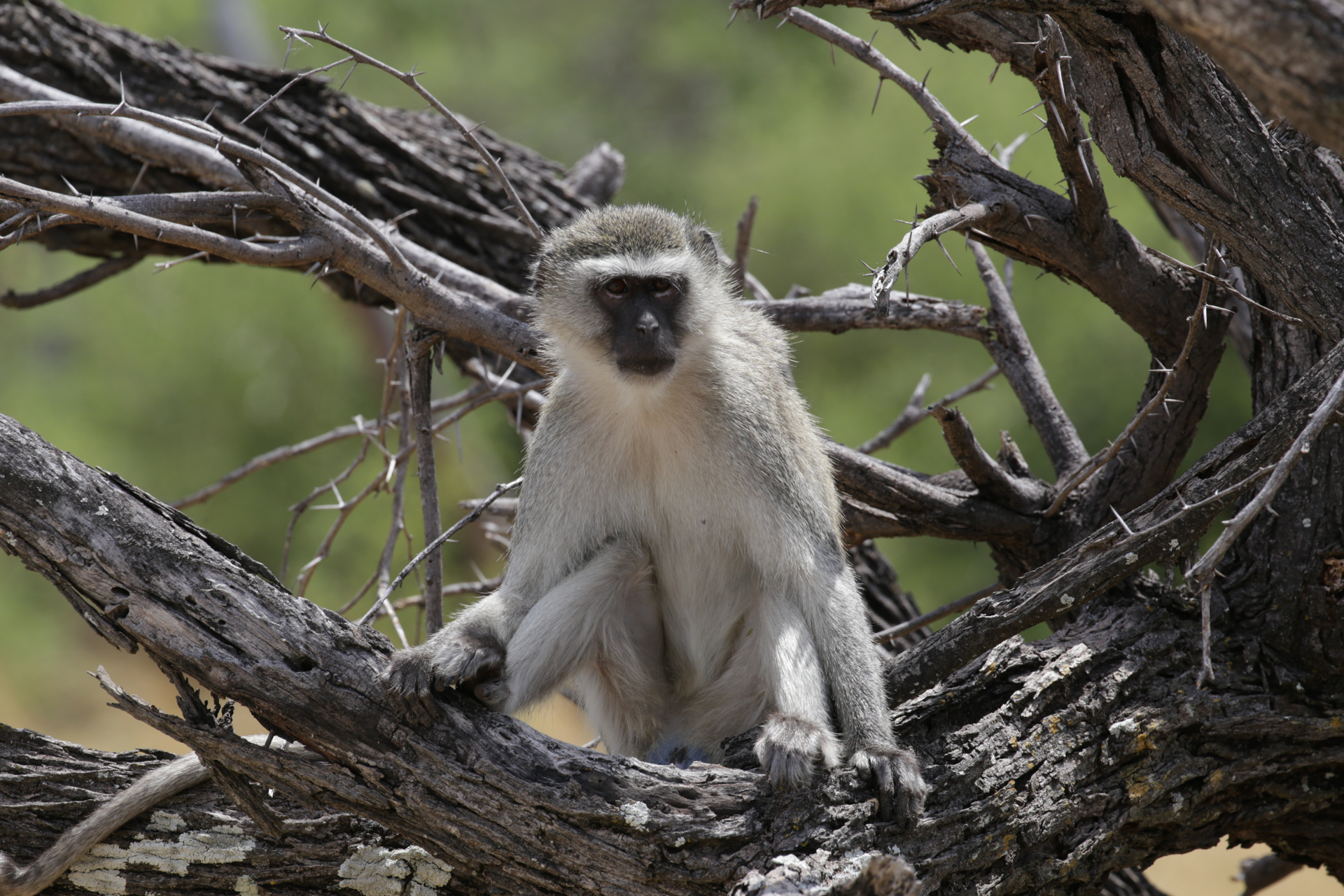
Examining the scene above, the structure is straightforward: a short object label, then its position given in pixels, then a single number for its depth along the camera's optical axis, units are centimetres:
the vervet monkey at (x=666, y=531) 516
